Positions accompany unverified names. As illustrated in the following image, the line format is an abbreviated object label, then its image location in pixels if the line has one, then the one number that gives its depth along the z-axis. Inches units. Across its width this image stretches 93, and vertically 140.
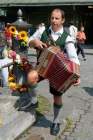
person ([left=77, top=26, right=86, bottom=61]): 547.1
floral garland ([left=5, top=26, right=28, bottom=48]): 236.2
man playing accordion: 174.4
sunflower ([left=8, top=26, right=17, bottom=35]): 241.4
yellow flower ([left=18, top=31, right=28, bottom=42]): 235.7
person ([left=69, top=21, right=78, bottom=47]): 523.0
